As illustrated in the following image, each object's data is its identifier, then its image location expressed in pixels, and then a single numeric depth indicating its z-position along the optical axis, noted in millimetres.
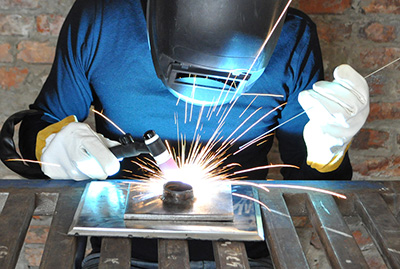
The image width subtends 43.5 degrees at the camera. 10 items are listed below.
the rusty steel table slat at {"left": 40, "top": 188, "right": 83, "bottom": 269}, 917
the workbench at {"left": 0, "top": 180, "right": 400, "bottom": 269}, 949
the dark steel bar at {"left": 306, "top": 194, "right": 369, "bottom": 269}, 968
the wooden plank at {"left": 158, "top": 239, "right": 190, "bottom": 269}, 934
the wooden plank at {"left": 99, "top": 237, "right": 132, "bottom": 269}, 931
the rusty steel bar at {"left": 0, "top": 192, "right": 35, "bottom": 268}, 919
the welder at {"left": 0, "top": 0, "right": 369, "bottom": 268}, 1127
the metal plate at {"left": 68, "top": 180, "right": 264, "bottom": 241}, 1010
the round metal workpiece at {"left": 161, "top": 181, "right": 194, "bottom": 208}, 1107
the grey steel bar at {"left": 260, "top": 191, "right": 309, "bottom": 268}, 951
